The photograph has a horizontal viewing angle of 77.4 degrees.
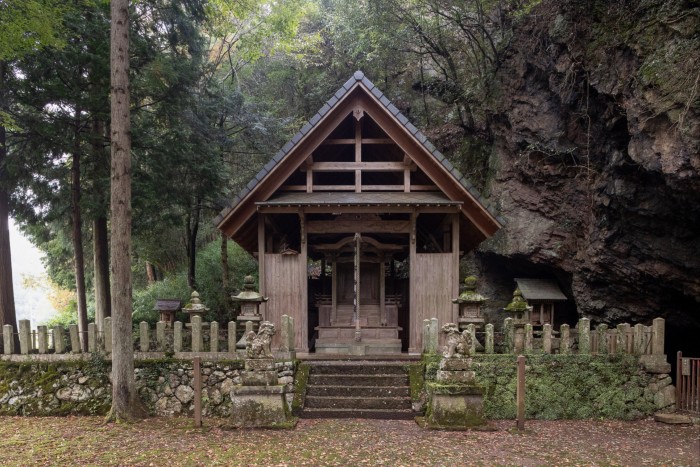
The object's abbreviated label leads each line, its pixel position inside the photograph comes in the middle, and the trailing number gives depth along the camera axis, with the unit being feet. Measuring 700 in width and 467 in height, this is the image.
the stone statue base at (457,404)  26.71
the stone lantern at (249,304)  33.94
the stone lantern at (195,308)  34.22
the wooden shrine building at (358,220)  35.83
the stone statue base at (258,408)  26.48
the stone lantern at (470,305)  34.06
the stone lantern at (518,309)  36.96
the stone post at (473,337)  31.37
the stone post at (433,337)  31.94
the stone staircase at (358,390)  28.81
